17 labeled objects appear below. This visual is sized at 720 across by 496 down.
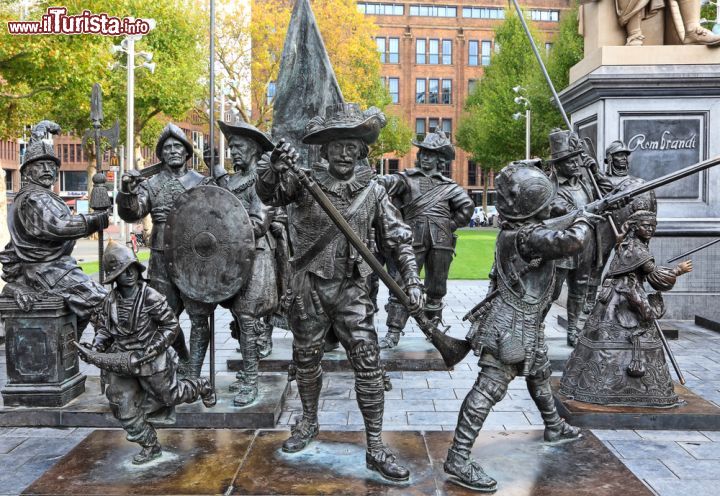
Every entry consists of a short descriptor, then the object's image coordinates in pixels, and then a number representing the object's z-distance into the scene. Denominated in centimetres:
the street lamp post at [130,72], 2022
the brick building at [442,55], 6084
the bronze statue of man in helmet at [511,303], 443
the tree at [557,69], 3303
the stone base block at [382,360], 756
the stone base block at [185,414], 571
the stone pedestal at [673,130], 1049
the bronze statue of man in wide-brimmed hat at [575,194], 746
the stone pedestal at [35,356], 611
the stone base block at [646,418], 571
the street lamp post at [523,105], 3309
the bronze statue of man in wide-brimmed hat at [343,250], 456
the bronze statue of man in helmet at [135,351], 466
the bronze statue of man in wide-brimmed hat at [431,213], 814
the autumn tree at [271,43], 3108
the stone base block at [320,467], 432
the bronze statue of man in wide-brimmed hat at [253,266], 607
